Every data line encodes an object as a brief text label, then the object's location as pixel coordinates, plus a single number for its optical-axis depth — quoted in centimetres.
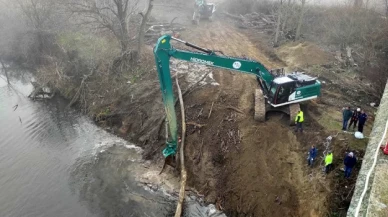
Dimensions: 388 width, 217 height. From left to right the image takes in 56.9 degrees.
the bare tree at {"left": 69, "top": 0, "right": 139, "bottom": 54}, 2341
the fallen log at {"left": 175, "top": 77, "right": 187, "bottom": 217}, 1396
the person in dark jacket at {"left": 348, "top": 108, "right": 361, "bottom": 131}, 1408
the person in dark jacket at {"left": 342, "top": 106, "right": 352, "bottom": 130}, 1414
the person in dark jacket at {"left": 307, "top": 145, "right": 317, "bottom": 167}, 1320
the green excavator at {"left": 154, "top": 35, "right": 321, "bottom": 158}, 1408
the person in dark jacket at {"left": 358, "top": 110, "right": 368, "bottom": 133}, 1383
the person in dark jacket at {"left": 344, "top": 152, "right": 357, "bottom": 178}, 1186
